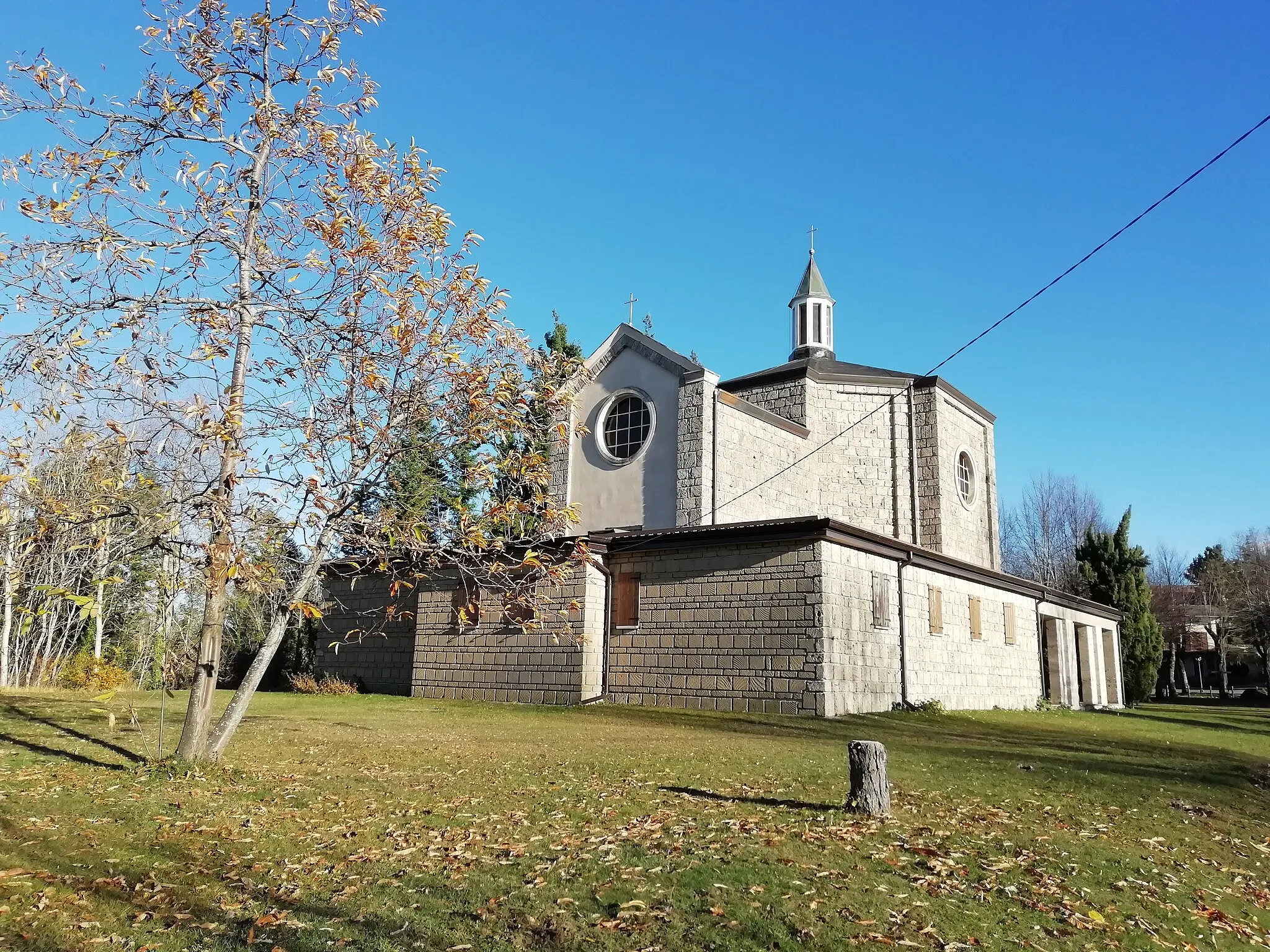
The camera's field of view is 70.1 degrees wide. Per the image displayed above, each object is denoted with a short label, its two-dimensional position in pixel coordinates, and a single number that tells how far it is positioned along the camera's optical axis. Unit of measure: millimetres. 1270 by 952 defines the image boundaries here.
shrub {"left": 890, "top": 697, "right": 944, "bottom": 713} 17859
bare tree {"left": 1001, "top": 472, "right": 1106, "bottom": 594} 55062
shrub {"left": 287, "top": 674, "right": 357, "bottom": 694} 22594
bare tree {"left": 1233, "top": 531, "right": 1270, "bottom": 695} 47156
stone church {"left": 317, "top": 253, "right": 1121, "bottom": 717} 16531
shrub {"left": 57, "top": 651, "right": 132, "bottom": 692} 13273
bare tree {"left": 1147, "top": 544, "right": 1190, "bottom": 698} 50781
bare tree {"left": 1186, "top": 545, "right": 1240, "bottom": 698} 49469
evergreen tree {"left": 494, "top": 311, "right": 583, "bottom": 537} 8922
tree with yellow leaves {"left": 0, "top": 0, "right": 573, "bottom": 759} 7691
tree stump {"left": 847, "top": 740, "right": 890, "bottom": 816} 7520
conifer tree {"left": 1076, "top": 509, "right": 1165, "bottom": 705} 32281
